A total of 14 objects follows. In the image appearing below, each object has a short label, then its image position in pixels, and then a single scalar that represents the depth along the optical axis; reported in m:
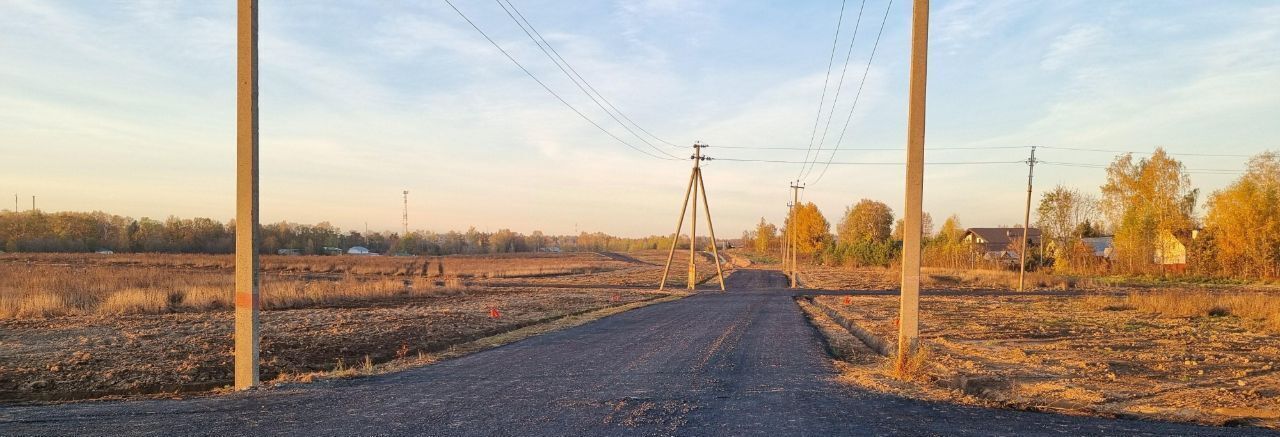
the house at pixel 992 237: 96.64
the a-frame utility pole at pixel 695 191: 39.72
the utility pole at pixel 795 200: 68.69
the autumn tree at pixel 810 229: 113.44
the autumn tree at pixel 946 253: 74.44
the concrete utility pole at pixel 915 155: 9.88
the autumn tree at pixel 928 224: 137.02
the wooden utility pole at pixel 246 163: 8.81
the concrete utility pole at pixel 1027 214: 39.32
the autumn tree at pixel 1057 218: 75.69
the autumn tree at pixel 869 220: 114.00
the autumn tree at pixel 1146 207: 60.56
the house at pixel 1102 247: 72.42
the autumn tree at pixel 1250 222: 48.84
